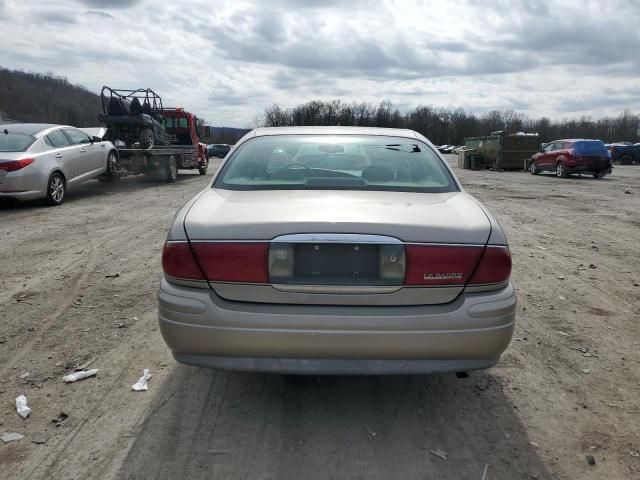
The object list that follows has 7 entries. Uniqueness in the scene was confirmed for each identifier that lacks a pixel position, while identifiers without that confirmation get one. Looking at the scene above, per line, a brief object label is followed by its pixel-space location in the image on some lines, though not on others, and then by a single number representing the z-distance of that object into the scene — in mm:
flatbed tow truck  14948
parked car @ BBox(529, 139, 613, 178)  21375
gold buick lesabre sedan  2400
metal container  27844
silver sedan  9446
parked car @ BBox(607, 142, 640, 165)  38250
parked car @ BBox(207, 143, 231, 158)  50044
